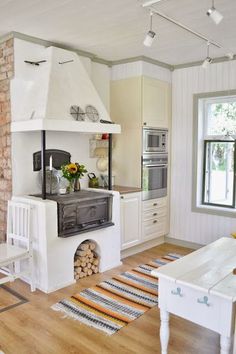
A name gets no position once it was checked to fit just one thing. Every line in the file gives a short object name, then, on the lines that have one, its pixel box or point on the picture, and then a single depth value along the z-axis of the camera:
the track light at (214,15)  2.32
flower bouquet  3.68
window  4.48
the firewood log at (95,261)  3.80
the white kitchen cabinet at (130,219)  4.23
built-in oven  4.54
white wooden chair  3.09
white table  1.86
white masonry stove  3.22
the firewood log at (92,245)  3.80
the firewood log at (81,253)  3.67
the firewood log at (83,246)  3.73
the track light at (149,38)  2.70
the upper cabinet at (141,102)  4.45
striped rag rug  2.78
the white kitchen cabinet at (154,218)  4.57
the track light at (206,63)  3.37
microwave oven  4.53
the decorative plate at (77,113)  3.59
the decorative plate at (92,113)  3.75
